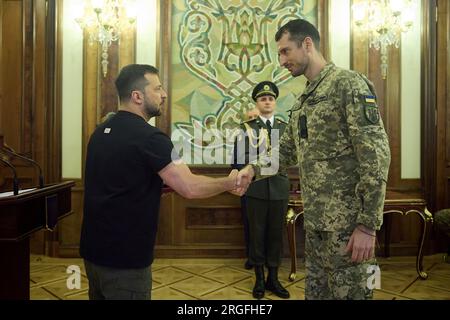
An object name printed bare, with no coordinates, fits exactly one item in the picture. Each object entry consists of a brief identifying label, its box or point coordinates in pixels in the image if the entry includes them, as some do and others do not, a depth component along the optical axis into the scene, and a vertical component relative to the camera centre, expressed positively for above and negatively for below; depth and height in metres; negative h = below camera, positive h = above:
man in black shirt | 1.57 -0.18
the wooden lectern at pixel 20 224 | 1.83 -0.35
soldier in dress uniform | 3.15 -0.42
